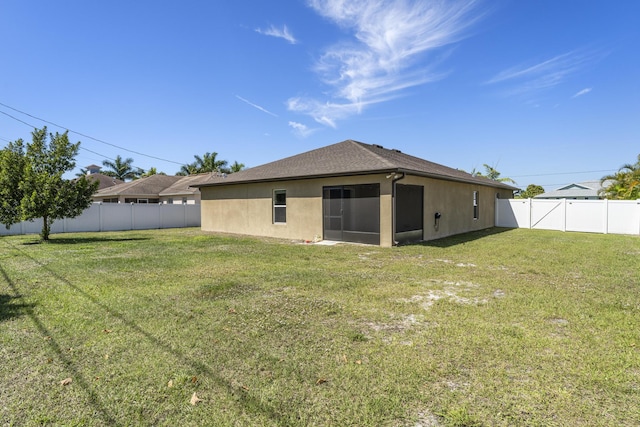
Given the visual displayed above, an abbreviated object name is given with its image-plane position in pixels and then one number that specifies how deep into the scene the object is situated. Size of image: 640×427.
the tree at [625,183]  18.66
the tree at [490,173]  31.90
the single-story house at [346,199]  10.98
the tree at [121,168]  43.78
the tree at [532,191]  45.81
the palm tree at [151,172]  46.38
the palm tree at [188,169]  39.81
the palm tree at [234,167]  41.00
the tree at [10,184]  11.80
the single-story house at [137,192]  25.33
